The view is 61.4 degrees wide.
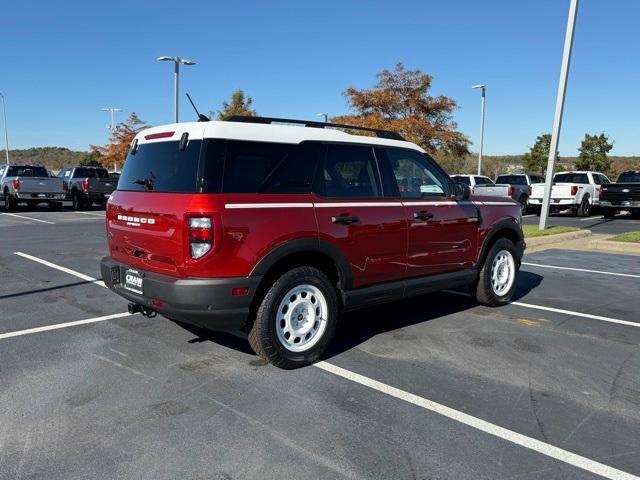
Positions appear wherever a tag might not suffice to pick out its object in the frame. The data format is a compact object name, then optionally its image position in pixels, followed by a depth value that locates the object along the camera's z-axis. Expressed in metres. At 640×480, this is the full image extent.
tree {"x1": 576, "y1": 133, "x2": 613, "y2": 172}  40.16
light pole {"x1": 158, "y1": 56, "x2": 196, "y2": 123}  27.05
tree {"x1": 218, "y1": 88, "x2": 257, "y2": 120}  35.84
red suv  3.90
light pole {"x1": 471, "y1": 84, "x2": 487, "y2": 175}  31.99
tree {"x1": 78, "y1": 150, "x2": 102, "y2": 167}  53.42
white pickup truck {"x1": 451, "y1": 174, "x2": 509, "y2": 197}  21.20
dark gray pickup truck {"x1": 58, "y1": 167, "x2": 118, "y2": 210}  22.95
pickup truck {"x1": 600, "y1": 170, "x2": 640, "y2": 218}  19.53
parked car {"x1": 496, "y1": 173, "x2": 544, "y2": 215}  22.22
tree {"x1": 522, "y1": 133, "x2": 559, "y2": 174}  40.91
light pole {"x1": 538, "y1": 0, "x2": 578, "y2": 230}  13.20
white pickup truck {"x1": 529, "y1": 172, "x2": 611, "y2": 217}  21.31
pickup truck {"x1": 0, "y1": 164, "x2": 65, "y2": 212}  20.96
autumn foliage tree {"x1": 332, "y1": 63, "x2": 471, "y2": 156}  26.91
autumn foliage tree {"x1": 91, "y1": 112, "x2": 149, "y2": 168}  44.00
